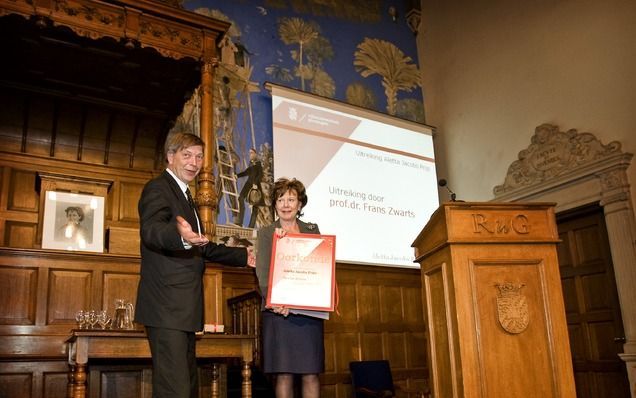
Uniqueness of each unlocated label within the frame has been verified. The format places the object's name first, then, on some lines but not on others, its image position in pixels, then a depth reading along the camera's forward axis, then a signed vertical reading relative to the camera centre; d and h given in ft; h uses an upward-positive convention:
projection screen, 22.15 +6.76
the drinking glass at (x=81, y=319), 13.50 +1.01
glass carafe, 14.10 +1.10
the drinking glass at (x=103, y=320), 13.79 +0.99
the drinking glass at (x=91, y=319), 13.51 +1.00
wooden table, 11.68 +0.27
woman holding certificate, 10.01 +0.31
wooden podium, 8.46 +0.58
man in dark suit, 7.72 +1.14
